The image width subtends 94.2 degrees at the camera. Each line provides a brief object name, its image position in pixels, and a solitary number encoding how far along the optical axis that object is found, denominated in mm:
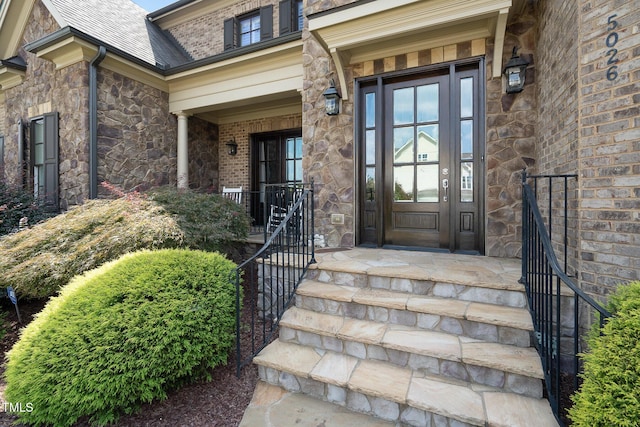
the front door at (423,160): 3451
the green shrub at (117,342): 1786
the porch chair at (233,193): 6089
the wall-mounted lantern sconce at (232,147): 6746
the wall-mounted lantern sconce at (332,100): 3799
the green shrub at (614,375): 1158
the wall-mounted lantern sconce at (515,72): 3029
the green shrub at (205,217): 3484
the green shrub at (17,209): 4750
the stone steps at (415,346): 1748
